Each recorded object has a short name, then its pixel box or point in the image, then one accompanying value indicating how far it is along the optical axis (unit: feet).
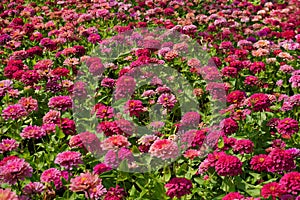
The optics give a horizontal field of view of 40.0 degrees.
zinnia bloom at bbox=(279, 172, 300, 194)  7.41
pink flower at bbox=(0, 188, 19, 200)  7.04
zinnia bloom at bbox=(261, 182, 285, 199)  7.54
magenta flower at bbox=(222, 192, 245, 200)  7.22
